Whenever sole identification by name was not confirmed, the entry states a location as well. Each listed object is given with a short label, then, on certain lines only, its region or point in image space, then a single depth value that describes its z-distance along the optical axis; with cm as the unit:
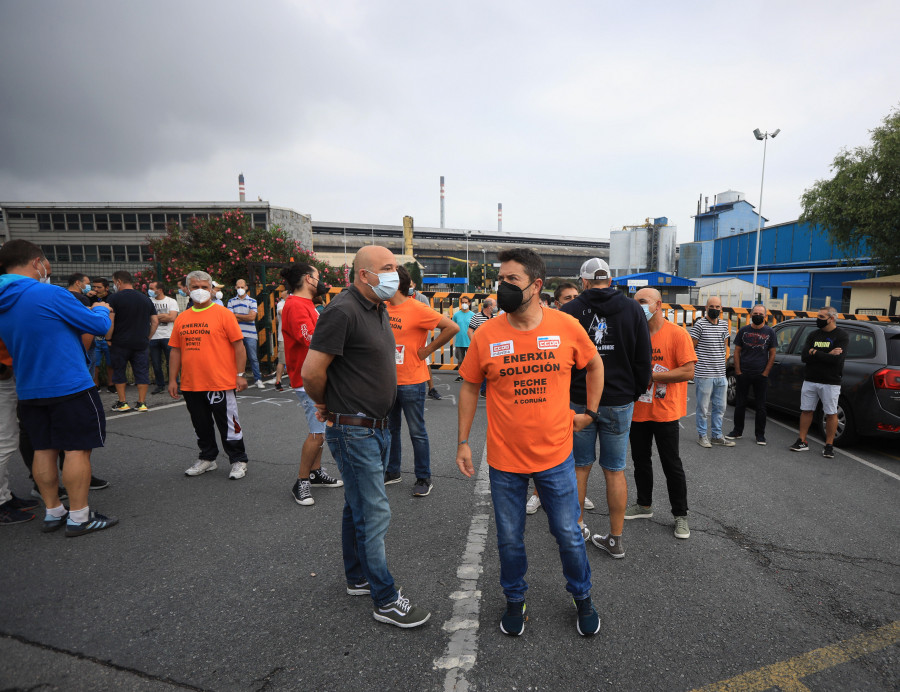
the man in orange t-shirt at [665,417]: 363
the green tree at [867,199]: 2120
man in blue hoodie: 340
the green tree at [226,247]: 1598
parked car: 569
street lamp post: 2752
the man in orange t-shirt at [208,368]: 457
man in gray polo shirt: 246
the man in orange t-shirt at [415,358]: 439
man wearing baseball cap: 316
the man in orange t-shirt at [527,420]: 239
